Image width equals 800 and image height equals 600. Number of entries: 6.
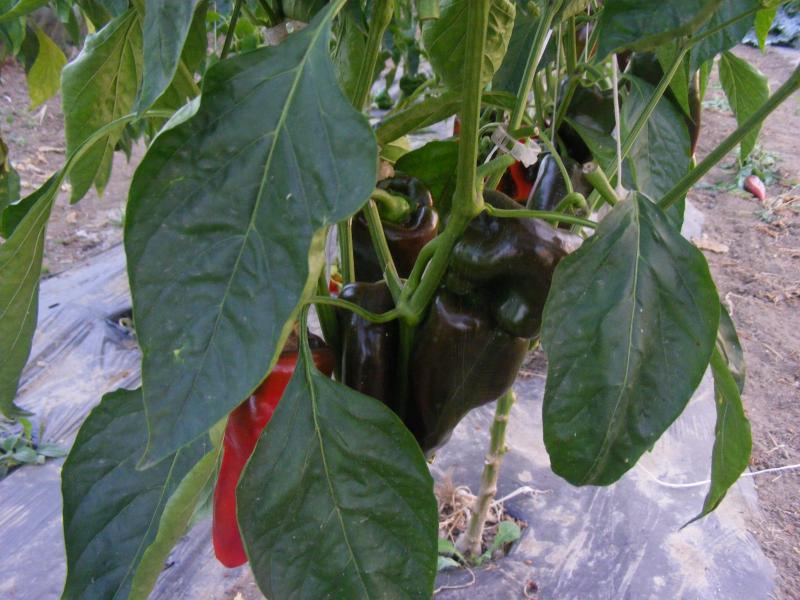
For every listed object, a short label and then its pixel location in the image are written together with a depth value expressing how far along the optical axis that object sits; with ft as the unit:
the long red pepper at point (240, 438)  2.00
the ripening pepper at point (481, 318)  1.59
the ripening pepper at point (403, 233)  2.06
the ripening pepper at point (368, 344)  1.81
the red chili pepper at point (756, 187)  10.29
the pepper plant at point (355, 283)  0.96
